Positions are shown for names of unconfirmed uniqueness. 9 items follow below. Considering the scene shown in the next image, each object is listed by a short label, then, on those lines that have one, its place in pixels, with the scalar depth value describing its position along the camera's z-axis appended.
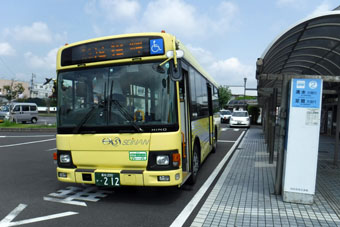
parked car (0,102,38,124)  25.44
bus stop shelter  5.13
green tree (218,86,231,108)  61.17
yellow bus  4.52
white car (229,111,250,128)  24.00
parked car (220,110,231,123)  31.48
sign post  4.64
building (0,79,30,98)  87.94
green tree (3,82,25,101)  53.54
